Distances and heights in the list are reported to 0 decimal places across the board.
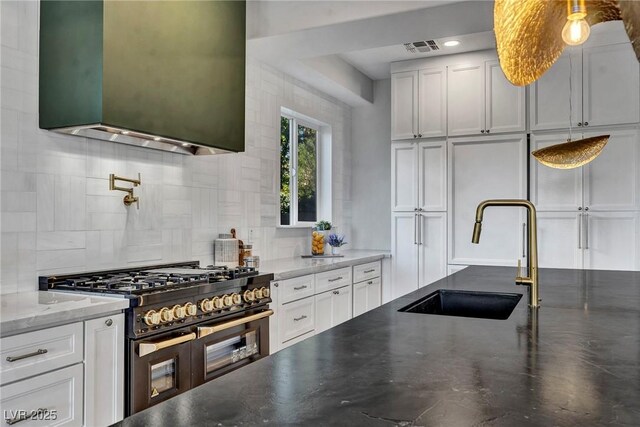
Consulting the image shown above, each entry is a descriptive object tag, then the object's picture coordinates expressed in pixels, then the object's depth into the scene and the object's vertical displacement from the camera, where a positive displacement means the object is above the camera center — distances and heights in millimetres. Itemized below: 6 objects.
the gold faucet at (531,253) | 1776 -114
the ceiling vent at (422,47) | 4449 +1581
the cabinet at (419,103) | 4816 +1150
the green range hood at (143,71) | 2273 +750
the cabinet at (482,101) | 4516 +1109
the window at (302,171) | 4828 +507
